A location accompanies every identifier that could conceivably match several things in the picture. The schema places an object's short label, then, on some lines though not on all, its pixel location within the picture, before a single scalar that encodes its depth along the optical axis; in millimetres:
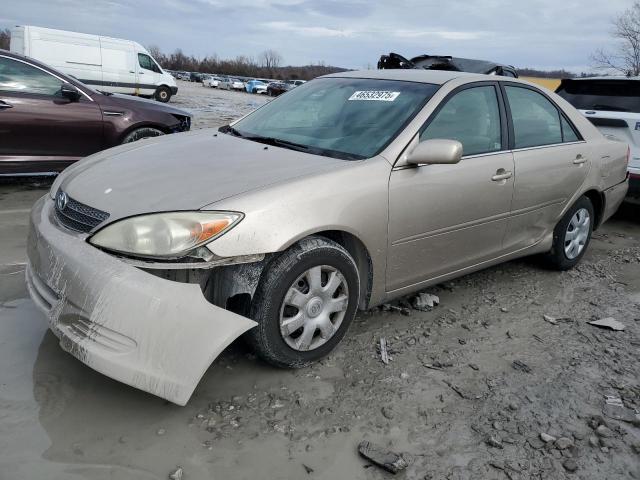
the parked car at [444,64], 11414
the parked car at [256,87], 40500
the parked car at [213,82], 47344
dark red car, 5793
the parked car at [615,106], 5949
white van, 16422
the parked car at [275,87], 37431
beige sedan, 2250
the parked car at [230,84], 45719
